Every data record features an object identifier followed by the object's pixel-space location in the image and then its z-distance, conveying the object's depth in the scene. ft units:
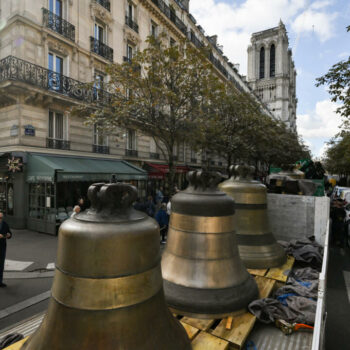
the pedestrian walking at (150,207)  36.51
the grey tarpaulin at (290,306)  8.79
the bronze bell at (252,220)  13.30
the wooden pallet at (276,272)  11.77
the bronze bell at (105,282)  4.96
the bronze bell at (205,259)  8.78
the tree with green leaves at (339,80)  32.49
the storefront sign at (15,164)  39.34
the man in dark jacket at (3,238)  20.16
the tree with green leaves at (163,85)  38.11
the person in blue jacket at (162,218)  31.63
